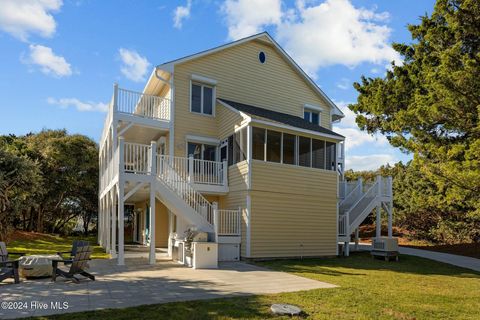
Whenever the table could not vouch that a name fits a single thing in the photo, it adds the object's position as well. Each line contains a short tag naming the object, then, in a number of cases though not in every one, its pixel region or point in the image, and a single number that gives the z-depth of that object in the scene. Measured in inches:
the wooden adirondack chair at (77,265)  365.7
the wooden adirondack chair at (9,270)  355.3
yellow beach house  563.8
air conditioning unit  619.8
